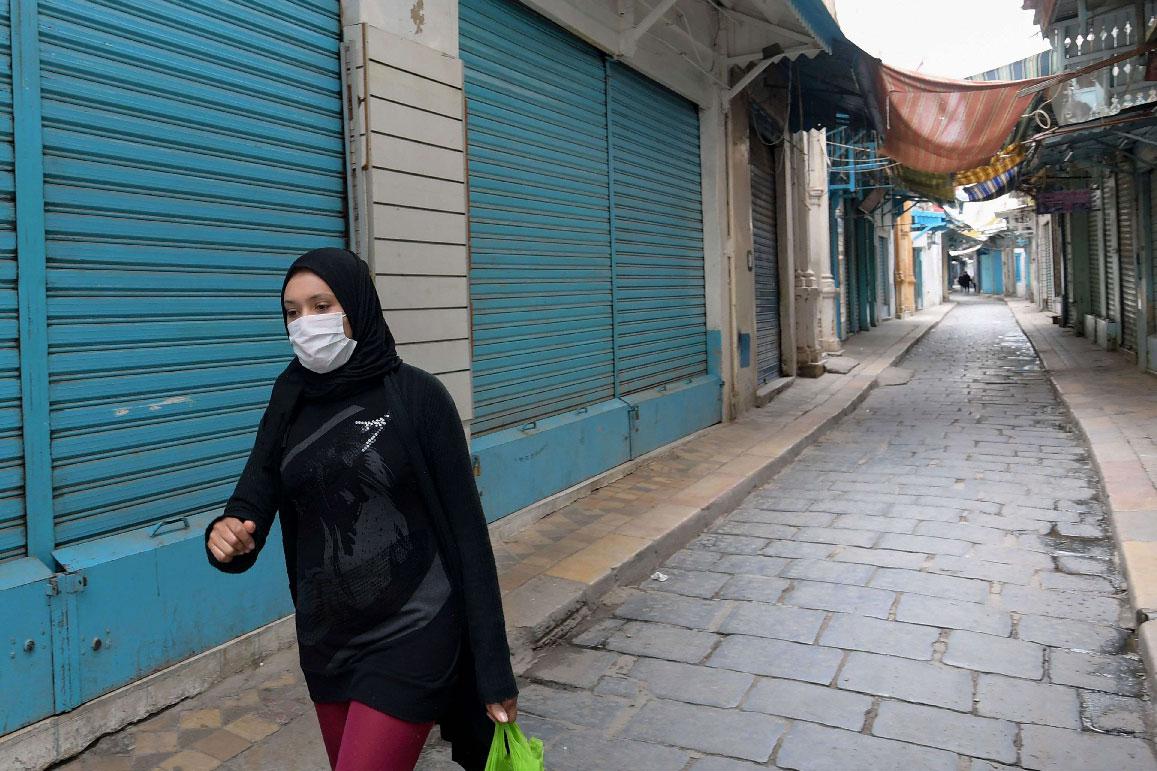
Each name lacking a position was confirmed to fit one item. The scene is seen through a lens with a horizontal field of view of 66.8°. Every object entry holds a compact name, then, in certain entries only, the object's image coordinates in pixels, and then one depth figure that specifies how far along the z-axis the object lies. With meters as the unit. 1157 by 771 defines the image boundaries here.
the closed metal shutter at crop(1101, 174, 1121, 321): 15.82
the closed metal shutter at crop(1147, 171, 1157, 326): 12.97
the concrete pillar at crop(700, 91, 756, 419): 9.60
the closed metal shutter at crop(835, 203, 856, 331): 22.03
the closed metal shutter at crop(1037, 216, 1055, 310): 32.61
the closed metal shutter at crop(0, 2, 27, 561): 2.99
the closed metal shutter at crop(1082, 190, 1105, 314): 17.73
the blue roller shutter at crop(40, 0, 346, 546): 3.21
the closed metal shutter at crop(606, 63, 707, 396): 7.76
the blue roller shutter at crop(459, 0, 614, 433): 5.78
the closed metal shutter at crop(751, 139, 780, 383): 12.17
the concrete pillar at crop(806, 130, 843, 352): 15.25
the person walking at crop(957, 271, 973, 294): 71.06
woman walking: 1.95
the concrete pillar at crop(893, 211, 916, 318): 34.95
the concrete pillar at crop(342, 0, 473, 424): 4.44
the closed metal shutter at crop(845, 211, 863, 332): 23.92
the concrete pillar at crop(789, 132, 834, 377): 14.06
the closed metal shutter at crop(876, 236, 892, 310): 29.77
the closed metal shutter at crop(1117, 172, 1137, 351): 14.24
